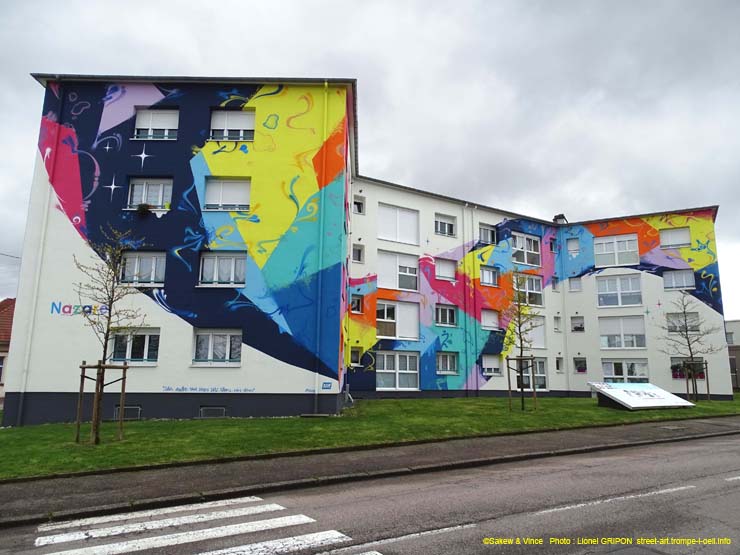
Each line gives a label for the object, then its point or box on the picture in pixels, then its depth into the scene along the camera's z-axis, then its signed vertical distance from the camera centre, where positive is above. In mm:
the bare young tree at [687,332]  30469 +2666
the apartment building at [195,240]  17281 +4671
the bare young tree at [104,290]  17266 +2828
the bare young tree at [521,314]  18984 +2841
